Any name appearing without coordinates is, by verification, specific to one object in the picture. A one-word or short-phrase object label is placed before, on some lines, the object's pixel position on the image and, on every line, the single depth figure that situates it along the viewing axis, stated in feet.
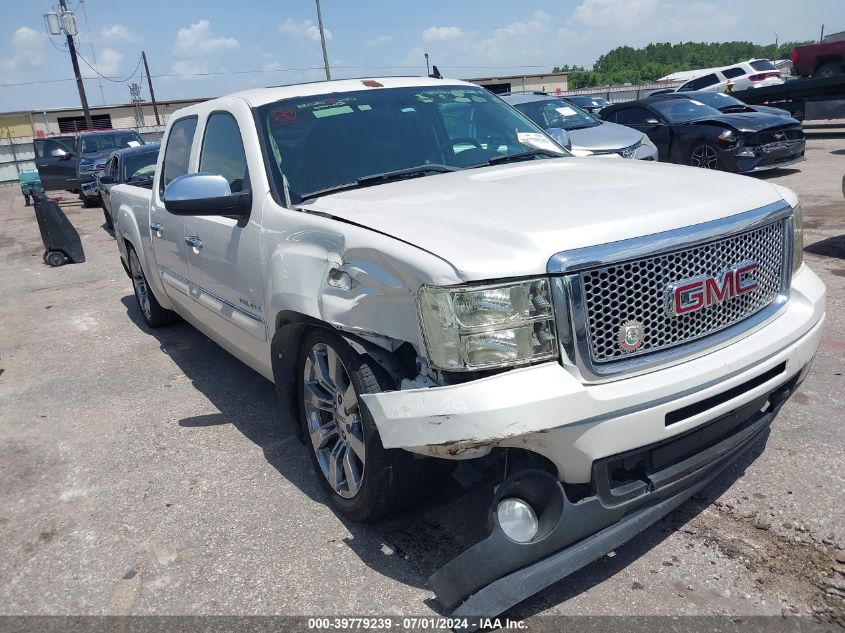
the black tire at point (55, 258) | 34.73
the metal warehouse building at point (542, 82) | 201.16
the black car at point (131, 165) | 31.81
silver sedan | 31.37
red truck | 75.36
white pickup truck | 7.53
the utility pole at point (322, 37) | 87.66
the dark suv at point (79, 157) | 59.72
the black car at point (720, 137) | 36.19
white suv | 84.12
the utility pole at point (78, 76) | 110.83
